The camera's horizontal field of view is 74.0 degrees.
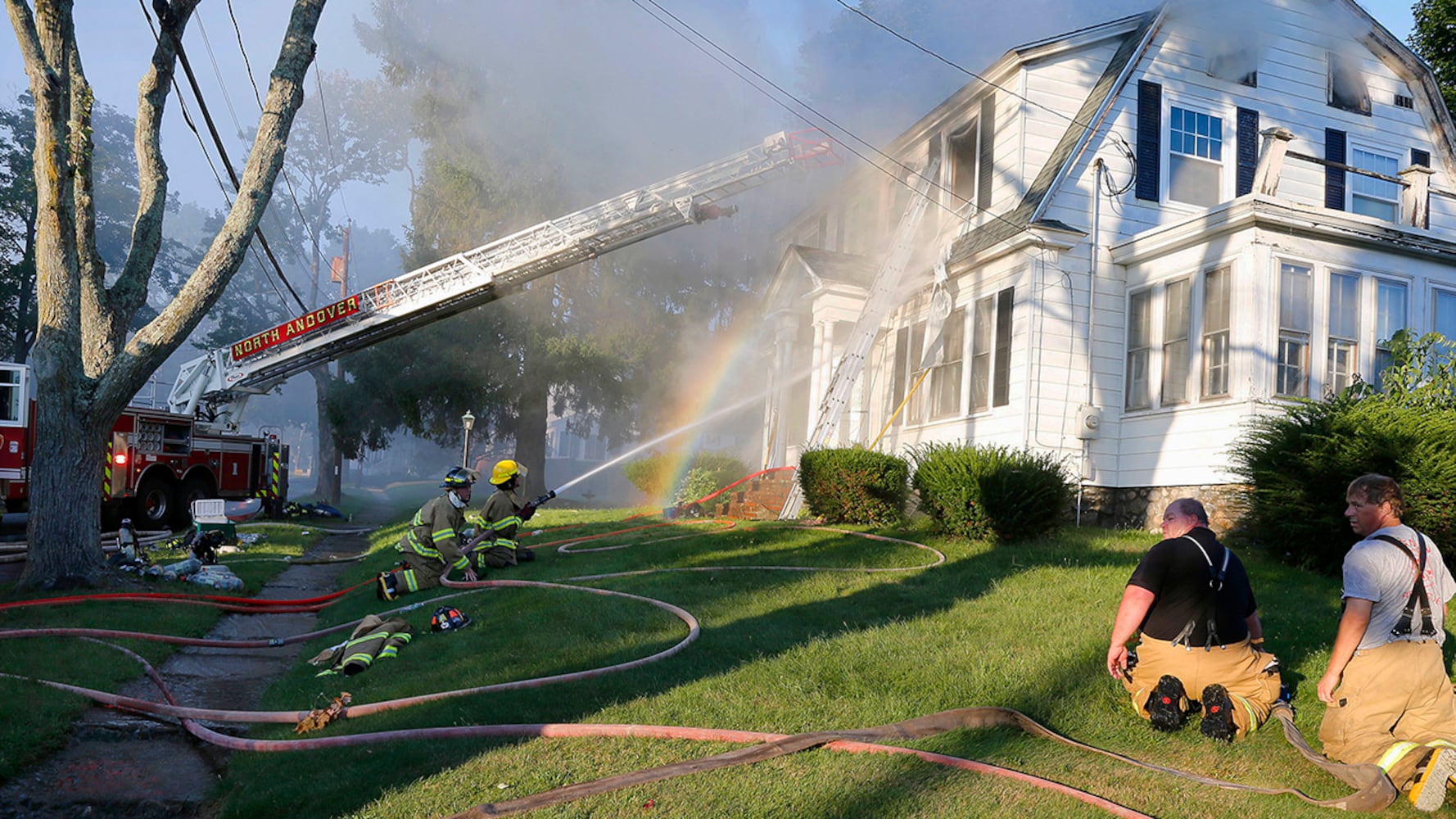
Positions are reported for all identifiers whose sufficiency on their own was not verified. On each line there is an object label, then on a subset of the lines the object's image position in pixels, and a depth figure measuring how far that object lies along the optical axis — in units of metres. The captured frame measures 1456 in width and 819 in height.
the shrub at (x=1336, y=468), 7.31
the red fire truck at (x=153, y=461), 13.80
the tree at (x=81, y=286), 8.42
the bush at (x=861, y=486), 11.87
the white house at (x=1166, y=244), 10.45
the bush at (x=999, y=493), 9.58
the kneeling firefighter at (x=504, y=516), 9.79
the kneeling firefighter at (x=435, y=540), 8.86
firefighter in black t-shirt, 4.54
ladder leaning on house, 14.34
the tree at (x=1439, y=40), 14.59
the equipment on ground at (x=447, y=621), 7.01
